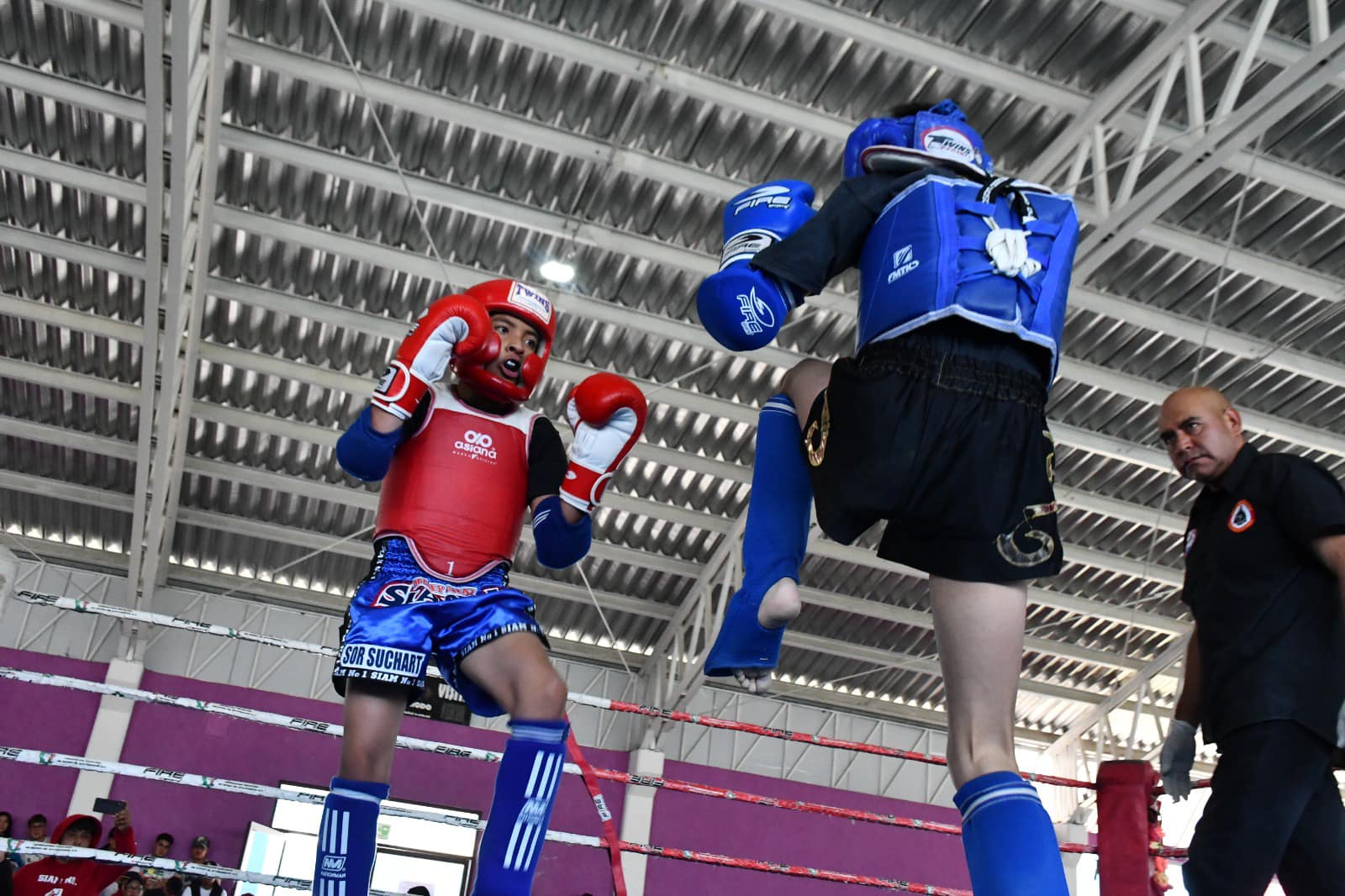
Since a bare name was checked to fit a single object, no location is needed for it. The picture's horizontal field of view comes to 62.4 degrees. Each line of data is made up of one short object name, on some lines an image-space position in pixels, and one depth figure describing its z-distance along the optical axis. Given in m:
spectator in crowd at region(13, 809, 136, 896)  4.67
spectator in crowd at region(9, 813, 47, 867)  8.05
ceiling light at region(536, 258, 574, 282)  8.18
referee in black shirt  1.99
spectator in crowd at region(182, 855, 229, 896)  7.49
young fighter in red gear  2.13
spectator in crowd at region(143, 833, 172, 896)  6.01
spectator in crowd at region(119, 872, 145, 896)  5.55
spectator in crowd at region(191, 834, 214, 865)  9.62
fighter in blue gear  1.48
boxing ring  2.40
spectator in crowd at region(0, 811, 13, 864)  8.34
